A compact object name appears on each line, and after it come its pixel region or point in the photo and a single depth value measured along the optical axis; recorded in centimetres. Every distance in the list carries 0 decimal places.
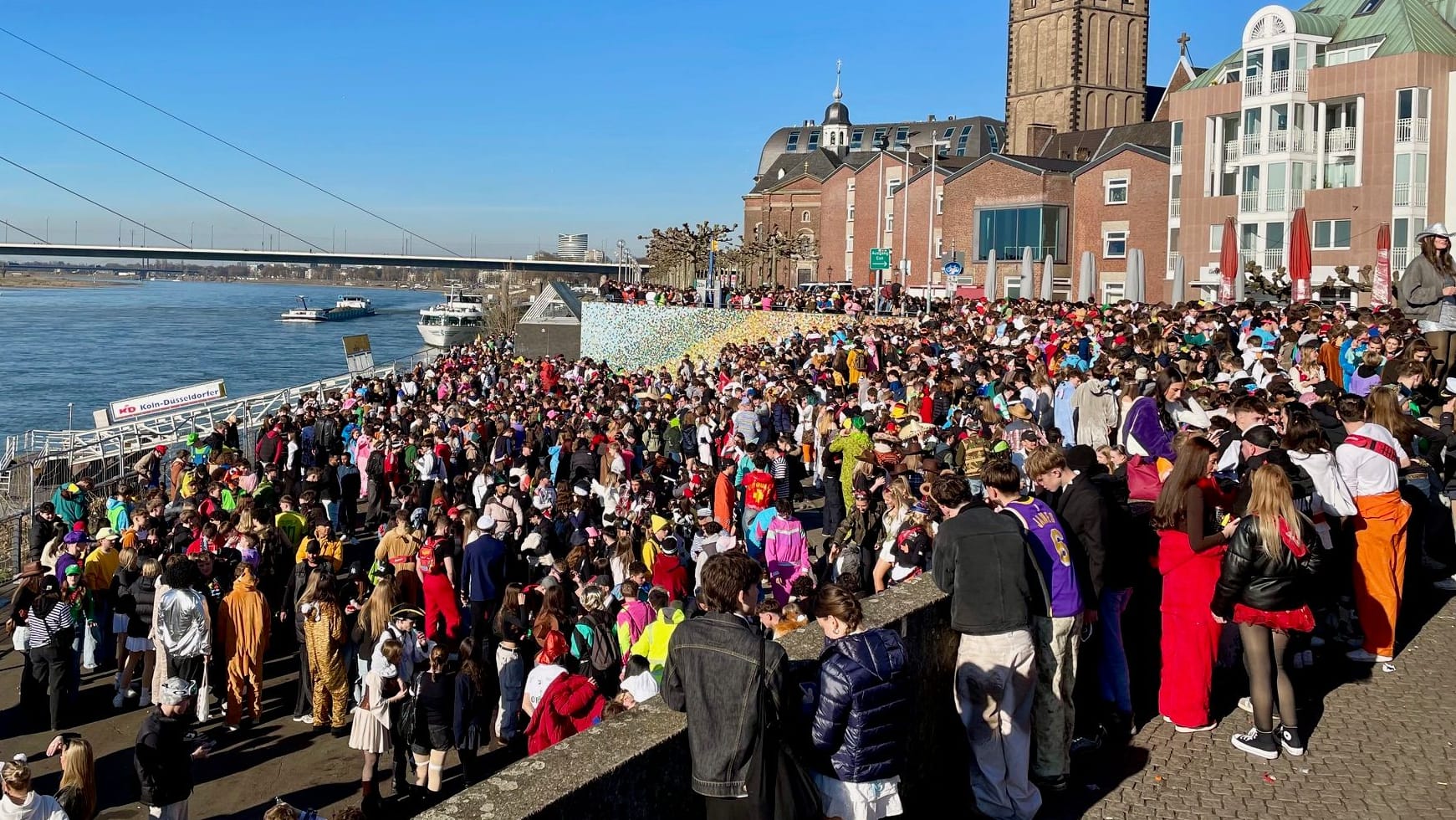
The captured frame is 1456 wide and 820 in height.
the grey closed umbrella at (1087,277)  3186
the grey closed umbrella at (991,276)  3562
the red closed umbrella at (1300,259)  2177
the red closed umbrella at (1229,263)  2509
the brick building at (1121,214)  4941
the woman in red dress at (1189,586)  588
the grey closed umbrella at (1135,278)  2788
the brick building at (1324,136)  3772
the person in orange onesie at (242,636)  1020
